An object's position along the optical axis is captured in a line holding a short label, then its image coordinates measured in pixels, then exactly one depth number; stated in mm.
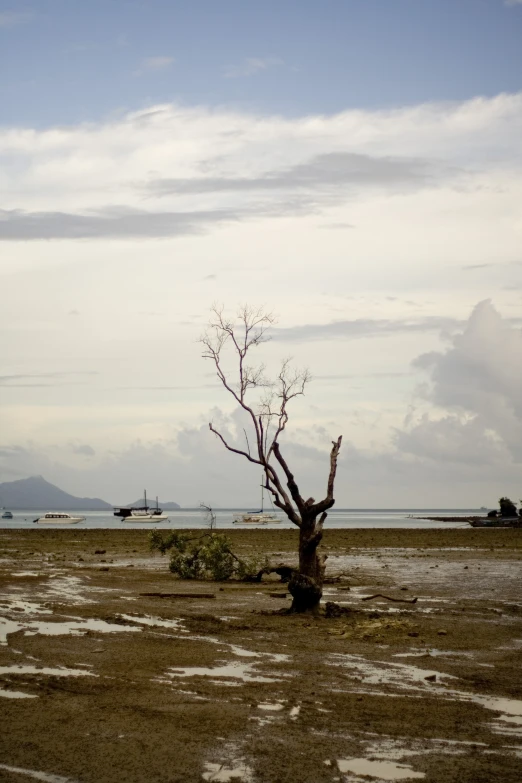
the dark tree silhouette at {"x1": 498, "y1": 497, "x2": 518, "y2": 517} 127375
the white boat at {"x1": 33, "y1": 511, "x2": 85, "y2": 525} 129000
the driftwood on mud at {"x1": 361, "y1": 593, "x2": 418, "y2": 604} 25100
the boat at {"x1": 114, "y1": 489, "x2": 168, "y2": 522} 142875
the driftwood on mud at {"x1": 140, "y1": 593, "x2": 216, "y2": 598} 26328
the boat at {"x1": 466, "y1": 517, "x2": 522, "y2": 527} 112875
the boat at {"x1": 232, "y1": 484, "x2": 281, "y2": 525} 140675
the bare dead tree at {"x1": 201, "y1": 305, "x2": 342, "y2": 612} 22500
